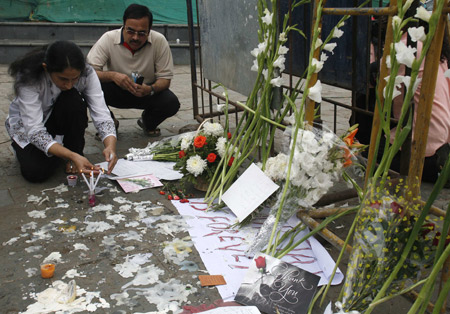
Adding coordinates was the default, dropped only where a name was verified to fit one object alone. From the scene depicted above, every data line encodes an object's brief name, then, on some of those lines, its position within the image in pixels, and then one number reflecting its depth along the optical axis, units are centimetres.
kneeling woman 292
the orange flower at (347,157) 210
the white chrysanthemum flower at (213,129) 307
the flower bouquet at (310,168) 208
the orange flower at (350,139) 218
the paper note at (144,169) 336
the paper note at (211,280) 210
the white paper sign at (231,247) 219
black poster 190
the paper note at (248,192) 254
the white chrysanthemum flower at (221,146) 293
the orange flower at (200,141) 299
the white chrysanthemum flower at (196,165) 294
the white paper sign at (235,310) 185
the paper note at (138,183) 315
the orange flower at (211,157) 295
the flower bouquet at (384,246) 152
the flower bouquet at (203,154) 295
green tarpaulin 849
